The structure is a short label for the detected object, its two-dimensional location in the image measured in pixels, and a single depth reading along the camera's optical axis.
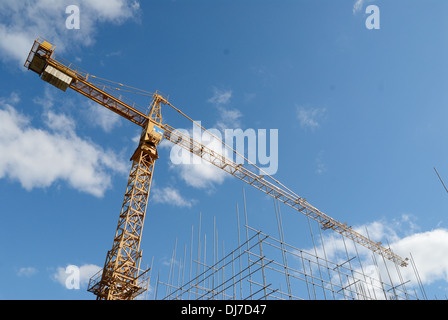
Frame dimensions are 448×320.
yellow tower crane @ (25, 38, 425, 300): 17.94
